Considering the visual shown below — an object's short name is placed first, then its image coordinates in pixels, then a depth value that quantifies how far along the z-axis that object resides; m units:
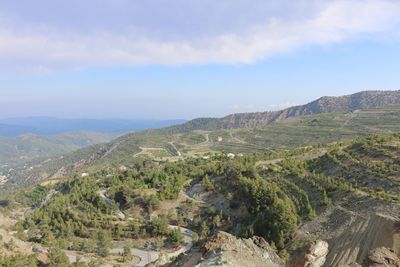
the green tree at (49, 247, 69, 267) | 46.19
